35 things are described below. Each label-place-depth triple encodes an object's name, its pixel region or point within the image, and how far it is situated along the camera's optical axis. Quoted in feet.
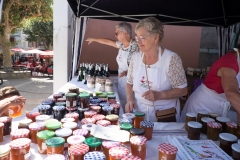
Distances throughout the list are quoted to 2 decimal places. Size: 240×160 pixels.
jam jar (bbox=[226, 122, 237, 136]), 4.29
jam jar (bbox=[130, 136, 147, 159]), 3.42
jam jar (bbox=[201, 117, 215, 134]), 4.58
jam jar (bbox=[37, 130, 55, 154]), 3.56
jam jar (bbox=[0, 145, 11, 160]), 2.95
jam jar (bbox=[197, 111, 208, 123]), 4.99
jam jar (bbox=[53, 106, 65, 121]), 4.91
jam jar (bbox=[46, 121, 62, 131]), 3.93
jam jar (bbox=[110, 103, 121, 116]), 5.35
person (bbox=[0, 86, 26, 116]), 4.68
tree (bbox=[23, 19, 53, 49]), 76.87
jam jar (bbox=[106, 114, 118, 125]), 4.59
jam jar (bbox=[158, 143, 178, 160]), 3.16
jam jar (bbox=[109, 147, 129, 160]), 3.01
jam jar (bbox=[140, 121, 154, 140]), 4.27
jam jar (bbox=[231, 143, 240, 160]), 3.40
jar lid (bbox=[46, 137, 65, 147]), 3.28
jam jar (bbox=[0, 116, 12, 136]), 4.13
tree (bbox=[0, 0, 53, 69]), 36.45
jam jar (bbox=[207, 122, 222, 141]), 4.26
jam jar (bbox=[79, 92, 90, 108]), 5.46
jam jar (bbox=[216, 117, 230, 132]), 4.52
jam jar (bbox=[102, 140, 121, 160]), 3.36
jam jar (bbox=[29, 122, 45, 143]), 3.90
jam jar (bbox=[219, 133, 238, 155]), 3.76
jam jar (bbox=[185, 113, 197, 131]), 4.88
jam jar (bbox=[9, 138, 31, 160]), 3.19
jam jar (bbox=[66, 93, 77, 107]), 5.42
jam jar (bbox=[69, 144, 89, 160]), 3.04
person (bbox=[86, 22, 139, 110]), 9.50
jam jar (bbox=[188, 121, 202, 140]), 4.24
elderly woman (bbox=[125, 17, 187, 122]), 5.84
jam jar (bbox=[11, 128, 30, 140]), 3.66
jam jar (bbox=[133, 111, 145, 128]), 4.82
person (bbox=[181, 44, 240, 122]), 4.95
